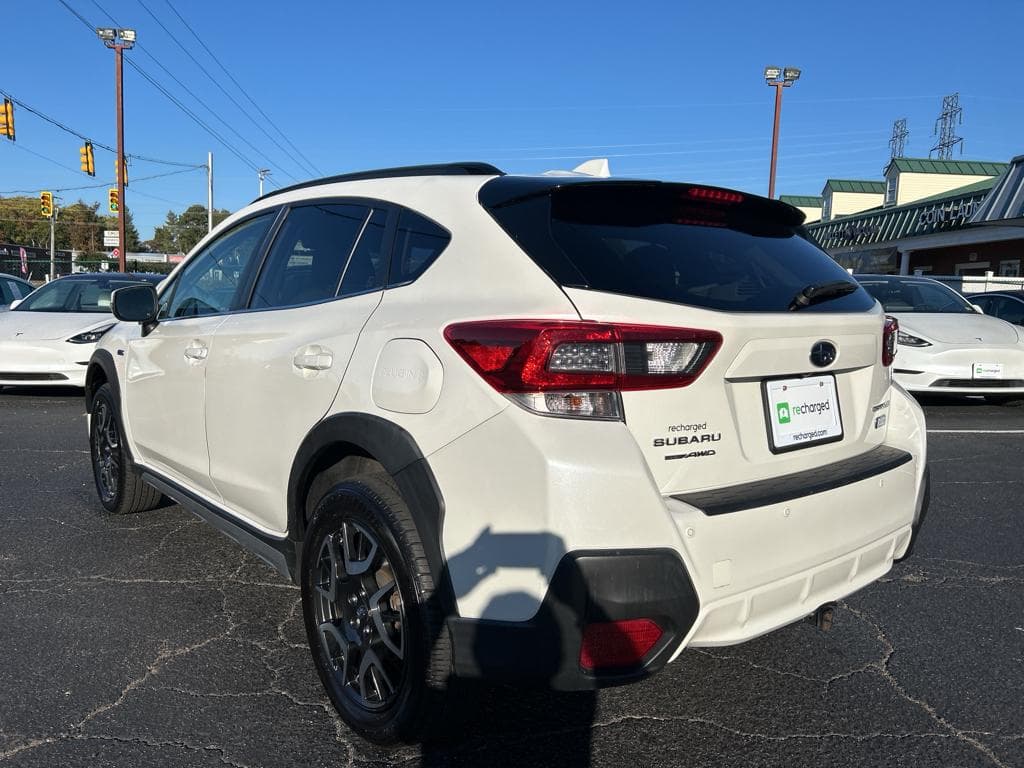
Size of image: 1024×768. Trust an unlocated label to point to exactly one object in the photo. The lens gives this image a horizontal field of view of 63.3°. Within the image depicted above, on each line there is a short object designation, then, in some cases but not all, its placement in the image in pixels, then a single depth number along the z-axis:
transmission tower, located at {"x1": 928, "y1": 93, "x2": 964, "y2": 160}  55.78
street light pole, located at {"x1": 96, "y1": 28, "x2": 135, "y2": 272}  25.19
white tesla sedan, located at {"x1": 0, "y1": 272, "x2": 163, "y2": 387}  8.86
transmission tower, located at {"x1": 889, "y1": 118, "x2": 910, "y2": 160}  59.53
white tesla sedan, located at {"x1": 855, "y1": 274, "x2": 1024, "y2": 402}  8.55
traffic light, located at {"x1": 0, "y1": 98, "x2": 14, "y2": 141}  22.38
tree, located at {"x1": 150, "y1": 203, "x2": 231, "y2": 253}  111.57
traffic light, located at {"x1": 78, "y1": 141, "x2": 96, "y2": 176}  28.03
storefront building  21.91
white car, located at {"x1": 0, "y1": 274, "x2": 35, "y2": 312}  12.84
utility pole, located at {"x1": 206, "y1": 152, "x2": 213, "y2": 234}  51.00
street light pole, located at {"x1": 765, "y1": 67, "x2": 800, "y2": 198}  25.19
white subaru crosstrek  1.99
